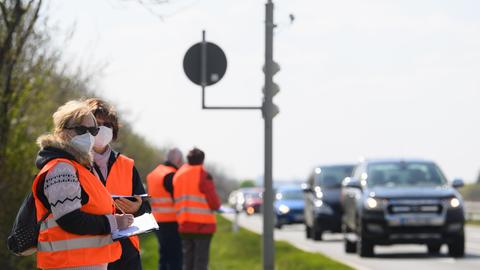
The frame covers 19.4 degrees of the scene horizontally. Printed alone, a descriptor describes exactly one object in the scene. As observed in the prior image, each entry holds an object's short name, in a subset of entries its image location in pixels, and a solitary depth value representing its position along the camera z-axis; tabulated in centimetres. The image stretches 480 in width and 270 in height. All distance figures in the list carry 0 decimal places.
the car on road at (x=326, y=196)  3197
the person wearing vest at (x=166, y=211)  1491
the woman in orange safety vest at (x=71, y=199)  706
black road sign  1581
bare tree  1511
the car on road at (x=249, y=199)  7256
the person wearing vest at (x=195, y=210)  1421
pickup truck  2338
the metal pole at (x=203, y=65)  1579
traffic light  1564
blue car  4622
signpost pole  1562
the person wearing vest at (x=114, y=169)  827
